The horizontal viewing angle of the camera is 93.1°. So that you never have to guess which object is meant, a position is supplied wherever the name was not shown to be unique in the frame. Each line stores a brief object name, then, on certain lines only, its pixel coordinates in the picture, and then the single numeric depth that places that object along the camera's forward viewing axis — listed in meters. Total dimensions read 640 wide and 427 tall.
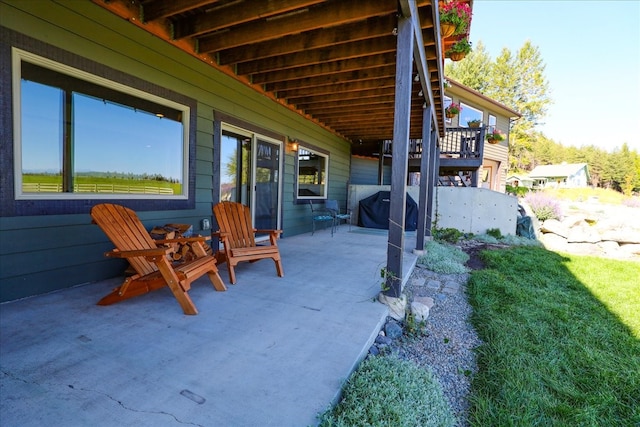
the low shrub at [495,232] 7.10
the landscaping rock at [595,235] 6.35
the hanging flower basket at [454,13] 3.34
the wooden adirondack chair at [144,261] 2.21
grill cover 7.78
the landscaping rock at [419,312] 2.56
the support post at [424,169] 4.57
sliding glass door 4.75
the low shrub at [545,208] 8.48
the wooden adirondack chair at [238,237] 3.00
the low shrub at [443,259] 4.24
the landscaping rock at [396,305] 2.51
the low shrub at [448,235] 6.85
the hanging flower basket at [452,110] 6.71
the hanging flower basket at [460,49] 4.21
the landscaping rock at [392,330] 2.29
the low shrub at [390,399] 1.28
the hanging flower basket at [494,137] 8.42
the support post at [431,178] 5.78
